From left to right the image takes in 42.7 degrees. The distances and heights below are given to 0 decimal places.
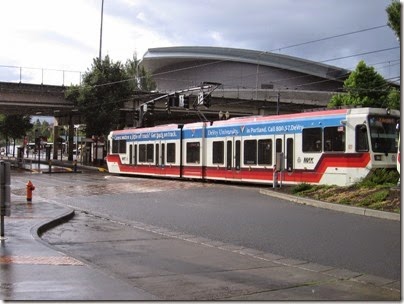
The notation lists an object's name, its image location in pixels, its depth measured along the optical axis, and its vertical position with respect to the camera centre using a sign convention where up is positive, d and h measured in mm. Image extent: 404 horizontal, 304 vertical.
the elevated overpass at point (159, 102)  50531 +5459
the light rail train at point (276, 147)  20406 +214
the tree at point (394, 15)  17312 +4684
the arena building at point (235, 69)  112438 +18770
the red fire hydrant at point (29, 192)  17341 -1466
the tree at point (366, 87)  50281 +6553
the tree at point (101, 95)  50000 +5369
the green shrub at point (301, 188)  19672 -1359
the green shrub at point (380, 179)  17984 -897
